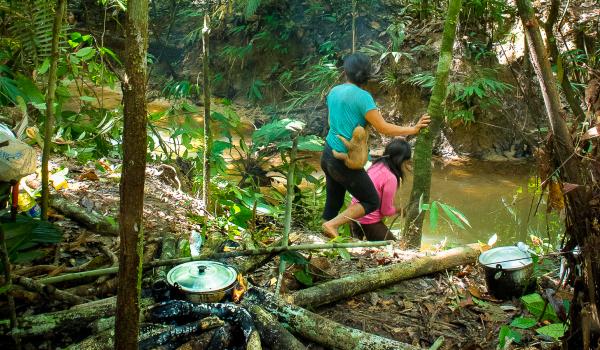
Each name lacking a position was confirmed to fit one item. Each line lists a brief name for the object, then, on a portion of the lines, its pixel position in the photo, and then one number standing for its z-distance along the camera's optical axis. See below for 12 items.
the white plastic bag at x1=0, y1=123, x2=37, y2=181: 2.28
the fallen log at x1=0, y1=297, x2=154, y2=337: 1.98
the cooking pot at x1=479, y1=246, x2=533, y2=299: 2.94
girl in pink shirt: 4.52
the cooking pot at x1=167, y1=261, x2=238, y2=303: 2.23
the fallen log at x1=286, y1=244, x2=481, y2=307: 2.62
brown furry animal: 4.25
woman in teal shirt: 4.18
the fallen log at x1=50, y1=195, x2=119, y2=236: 3.08
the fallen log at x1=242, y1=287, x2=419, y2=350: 2.19
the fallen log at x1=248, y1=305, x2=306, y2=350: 2.12
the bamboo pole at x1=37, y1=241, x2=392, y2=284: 2.21
